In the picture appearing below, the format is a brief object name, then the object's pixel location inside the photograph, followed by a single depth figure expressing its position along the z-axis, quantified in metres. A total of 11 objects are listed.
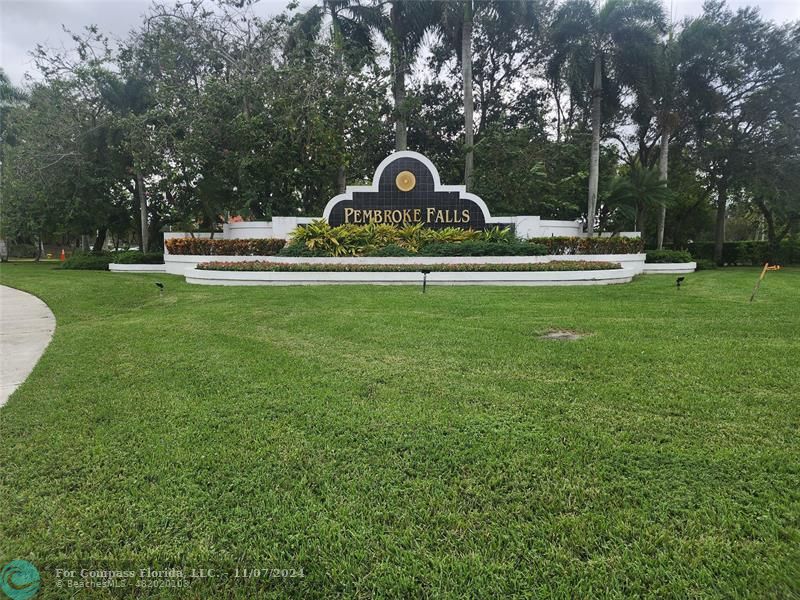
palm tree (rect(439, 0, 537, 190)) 18.17
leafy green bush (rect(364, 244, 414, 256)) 13.68
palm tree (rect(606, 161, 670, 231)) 17.36
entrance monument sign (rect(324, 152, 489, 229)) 15.66
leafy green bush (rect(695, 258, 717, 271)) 19.51
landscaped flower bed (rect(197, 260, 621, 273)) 12.41
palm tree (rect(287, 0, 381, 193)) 18.86
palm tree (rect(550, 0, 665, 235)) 16.67
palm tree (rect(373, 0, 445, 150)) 18.91
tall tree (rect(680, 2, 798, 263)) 19.23
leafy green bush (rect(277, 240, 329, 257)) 14.12
